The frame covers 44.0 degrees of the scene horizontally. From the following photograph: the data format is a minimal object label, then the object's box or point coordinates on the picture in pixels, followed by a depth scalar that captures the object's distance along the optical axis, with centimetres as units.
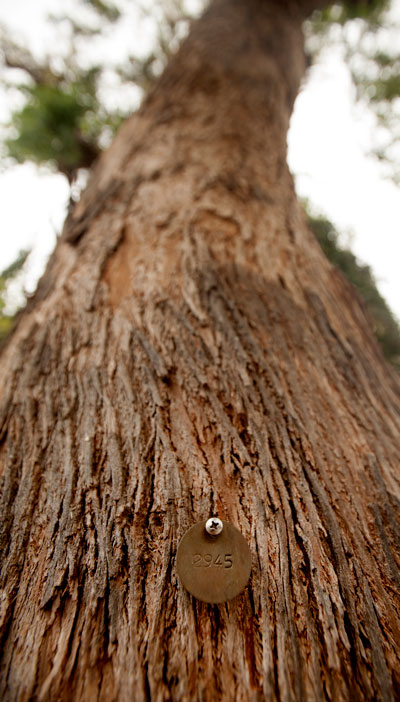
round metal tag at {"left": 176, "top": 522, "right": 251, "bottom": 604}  20
